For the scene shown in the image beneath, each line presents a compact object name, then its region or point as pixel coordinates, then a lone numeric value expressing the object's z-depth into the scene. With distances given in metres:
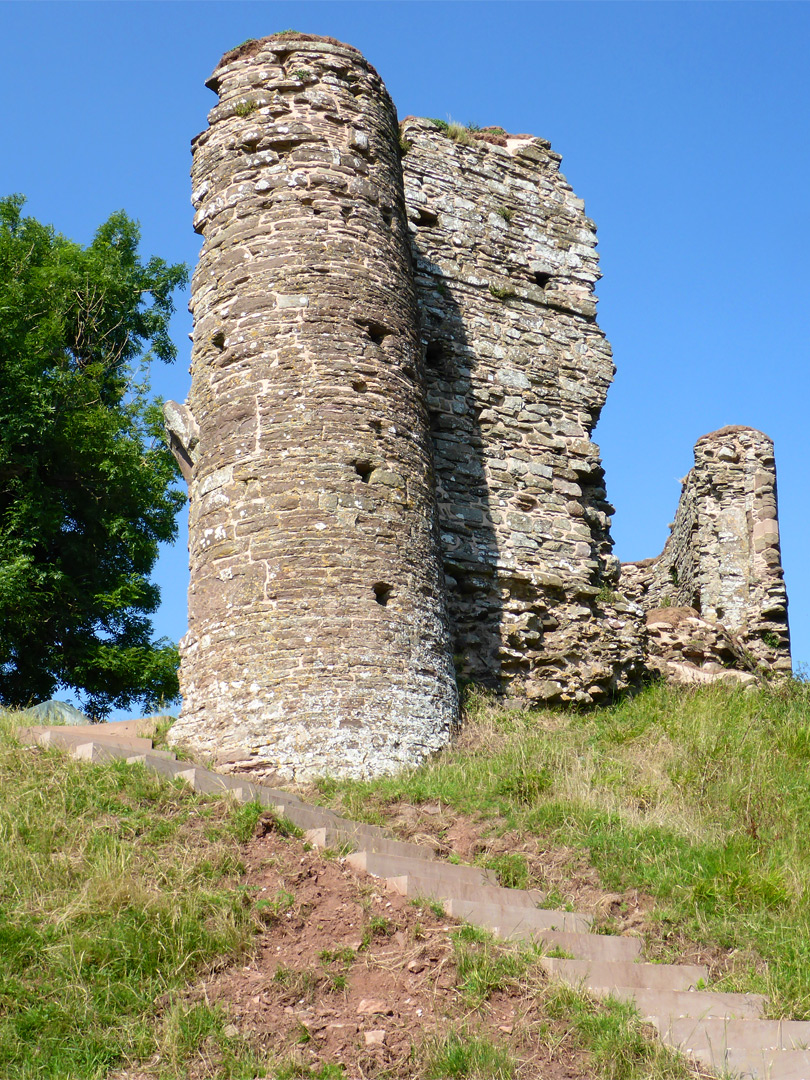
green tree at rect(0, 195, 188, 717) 14.42
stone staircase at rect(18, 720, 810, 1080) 4.89
